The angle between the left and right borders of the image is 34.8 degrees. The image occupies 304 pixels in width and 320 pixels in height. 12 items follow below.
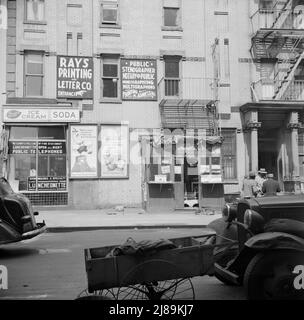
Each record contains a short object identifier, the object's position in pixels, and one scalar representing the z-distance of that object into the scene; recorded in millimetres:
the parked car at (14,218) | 9398
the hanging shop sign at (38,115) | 19672
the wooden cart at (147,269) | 4844
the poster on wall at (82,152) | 20344
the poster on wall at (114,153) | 20562
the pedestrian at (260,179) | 16194
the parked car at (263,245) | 5133
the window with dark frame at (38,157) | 20234
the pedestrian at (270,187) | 14665
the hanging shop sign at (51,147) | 20281
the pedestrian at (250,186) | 16255
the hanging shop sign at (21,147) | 20062
